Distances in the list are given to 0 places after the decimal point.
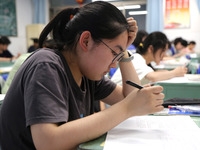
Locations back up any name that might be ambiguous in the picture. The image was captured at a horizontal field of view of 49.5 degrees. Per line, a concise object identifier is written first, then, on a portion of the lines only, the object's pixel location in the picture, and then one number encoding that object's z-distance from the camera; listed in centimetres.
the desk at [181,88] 157
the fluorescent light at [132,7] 620
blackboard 533
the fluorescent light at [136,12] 613
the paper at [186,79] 165
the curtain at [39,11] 652
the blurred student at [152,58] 173
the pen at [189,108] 90
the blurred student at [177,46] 554
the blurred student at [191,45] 567
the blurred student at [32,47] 524
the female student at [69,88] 59
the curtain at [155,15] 567
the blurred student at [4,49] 460
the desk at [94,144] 58
